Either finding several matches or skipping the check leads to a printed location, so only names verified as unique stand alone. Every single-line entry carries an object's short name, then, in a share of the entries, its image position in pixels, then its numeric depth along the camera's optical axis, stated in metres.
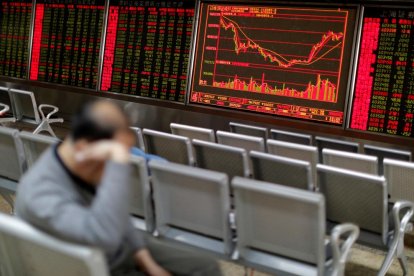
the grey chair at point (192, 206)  2.33
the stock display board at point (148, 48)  6.62
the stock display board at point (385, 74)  5.21
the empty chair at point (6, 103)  6.12
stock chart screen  5.62
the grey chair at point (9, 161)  2.94
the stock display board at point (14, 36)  8.10
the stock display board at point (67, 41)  7.41
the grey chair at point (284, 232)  2.09
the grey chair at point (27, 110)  6.28
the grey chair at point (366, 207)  2.68
